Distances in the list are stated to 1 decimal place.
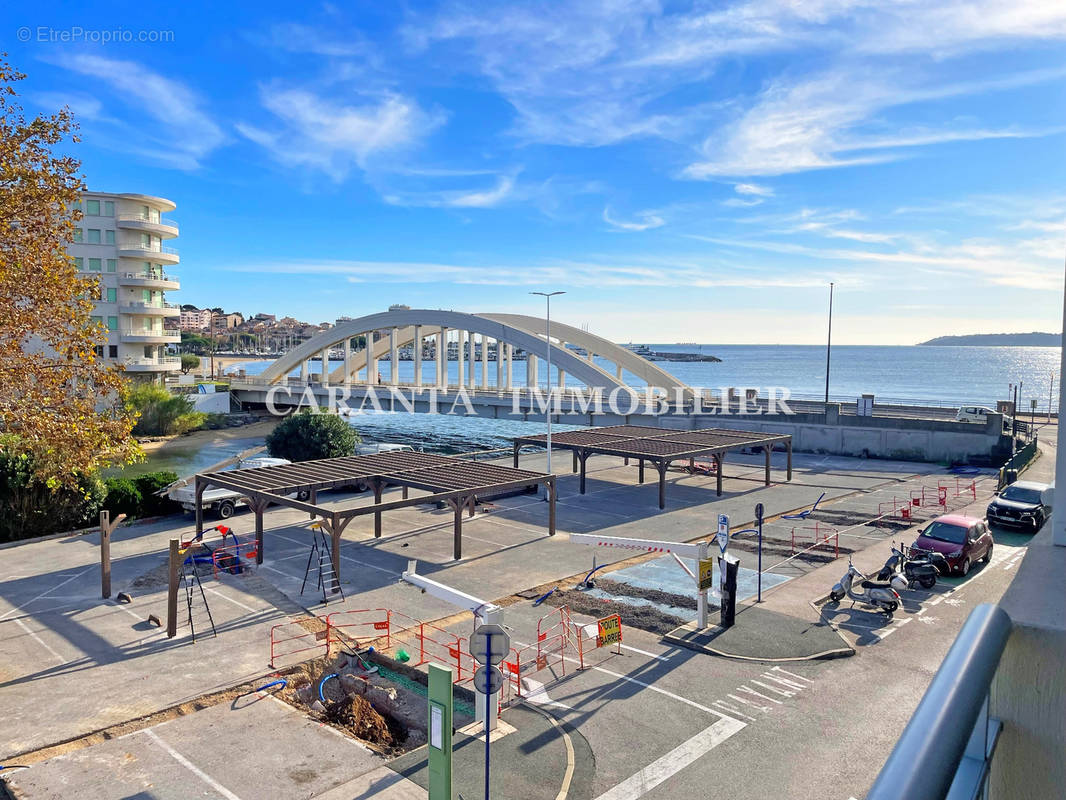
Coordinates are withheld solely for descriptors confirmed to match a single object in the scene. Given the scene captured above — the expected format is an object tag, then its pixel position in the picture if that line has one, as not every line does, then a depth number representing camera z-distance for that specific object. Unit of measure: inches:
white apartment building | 2812.5
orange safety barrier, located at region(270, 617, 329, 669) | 629.5
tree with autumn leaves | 533.6
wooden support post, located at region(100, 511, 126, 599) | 770.8
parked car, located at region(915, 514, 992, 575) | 840.3
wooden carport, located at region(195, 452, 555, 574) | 889.5
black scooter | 790.5
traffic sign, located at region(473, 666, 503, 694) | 385.1
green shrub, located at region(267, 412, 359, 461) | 1726.9
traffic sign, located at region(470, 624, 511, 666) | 370.6
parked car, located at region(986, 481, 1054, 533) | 1062.4
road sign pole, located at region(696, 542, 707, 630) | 664.4
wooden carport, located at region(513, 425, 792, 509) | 1275.8
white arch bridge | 2496.3
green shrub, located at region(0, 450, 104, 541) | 1038.4
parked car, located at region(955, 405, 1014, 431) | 1887.3
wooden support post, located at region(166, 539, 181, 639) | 653.3
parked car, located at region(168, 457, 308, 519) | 1146.0
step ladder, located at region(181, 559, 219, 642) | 700.7
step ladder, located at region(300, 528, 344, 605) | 786.8
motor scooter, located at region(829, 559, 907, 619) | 703.1
